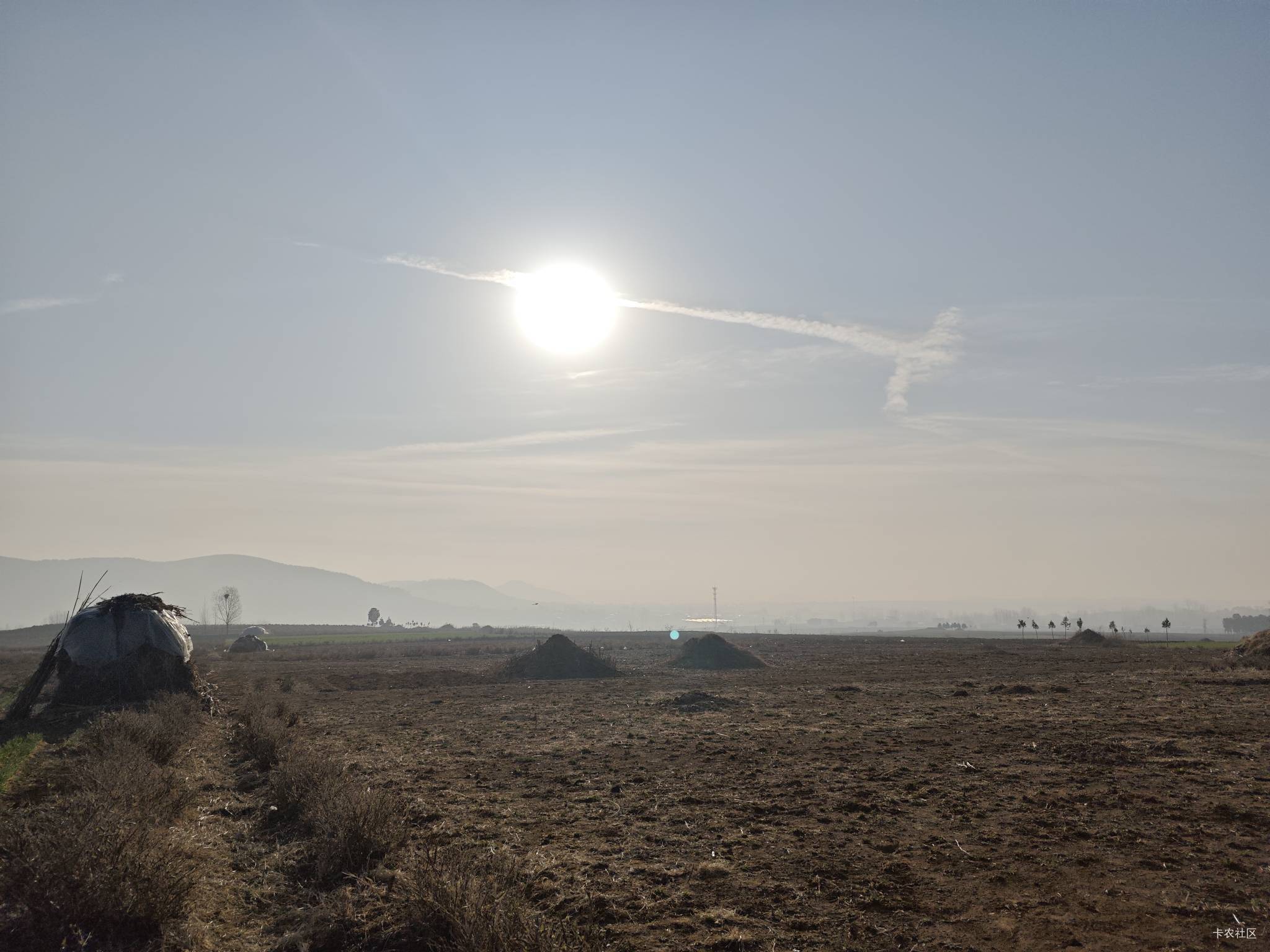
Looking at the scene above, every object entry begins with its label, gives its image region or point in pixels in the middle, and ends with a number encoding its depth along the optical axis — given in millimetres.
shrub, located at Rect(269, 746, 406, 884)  10906
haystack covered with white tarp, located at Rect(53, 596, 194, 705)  27922
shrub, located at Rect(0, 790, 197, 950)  7770
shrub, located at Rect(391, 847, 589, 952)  7055
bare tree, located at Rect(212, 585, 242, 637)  139112
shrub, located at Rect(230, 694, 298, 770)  19531
